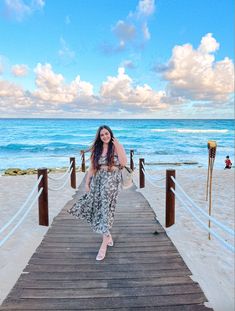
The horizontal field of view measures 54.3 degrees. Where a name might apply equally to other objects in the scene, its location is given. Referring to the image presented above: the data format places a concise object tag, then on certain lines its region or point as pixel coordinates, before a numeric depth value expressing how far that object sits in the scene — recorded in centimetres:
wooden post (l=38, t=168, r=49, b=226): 384
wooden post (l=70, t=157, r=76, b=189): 702
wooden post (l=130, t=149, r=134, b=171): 931
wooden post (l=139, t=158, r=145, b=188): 693
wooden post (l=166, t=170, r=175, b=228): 375
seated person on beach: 1253
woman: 286
